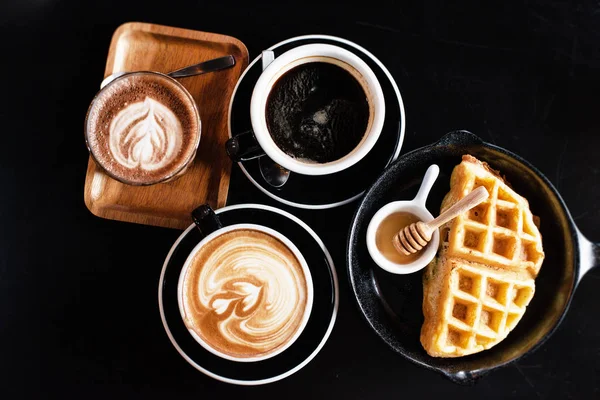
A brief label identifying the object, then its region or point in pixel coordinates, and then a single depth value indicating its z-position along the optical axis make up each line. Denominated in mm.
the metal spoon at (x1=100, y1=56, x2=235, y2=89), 812
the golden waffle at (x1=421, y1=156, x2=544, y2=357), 782
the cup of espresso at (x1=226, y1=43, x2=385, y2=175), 774
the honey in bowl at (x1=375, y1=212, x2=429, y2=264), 806
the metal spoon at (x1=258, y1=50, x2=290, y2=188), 807
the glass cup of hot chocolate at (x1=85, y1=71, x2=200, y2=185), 801
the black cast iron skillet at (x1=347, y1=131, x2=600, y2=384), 783
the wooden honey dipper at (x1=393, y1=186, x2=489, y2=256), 756
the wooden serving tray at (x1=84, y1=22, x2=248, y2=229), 826
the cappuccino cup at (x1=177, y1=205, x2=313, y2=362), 780
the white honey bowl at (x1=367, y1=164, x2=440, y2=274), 790
